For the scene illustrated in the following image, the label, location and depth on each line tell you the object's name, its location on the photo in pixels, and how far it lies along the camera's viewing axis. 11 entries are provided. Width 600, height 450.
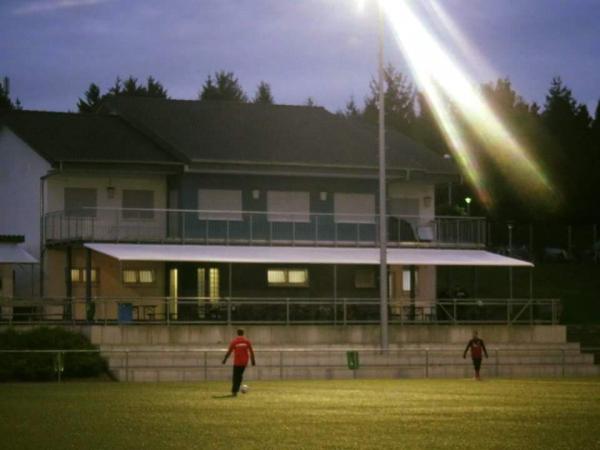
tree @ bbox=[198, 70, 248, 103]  112.38
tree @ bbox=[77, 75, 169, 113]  103.81
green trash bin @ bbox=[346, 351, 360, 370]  43.91
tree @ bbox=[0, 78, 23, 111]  100.42
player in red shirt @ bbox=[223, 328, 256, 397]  34.38
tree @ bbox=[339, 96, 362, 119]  136.50
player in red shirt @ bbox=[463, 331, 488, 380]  44.12
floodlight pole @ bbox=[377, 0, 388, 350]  46.41
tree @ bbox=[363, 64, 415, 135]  128.73
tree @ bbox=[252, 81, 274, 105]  120.96
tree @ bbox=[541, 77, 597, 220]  84.19
